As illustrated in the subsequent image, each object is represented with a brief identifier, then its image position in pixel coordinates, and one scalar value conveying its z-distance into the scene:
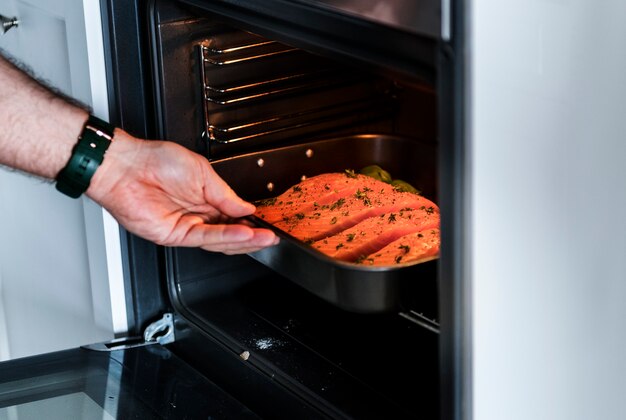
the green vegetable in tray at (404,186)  1.76
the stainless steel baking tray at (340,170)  1.47
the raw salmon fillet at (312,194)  1.68
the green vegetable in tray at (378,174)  1.79
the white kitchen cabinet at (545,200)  1.26
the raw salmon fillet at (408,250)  1.50
